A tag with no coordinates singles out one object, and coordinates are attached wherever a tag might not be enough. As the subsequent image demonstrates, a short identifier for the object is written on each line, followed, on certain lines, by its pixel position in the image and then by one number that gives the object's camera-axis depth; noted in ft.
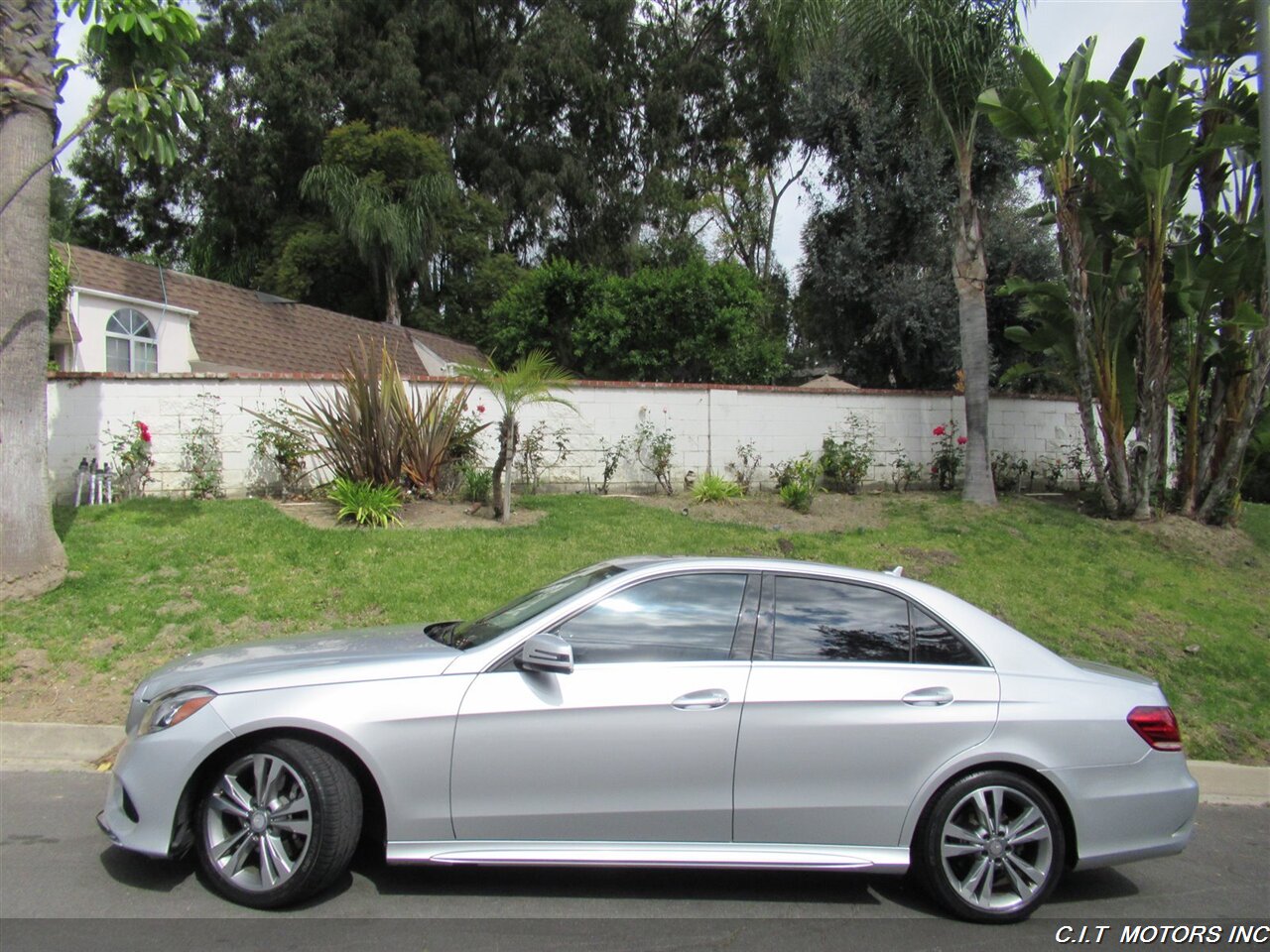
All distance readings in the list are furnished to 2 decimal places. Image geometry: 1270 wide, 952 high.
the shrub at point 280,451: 36.68
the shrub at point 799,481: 39.55
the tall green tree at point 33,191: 26.02
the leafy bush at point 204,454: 36.68
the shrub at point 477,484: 36.78
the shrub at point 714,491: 40.34
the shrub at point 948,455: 45.83
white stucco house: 50.21
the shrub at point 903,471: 45.57
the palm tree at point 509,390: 34.65
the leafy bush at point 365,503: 33.50
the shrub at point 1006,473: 47.09
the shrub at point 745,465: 43.42
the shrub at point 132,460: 35.65
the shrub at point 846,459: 43.32
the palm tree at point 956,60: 41.22
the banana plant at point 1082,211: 38.34
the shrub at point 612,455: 41.68
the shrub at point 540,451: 39.91
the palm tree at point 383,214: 84.12
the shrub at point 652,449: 42.06
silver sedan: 13.20
